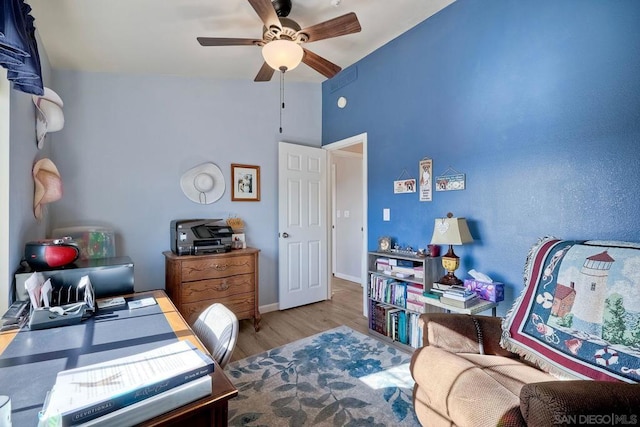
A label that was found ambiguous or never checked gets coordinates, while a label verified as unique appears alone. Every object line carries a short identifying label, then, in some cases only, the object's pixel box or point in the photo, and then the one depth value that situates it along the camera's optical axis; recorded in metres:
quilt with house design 1.29
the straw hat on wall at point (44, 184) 1.98
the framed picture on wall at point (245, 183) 3.39
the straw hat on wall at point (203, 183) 3.11
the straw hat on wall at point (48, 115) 1.93
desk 0.78
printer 2.81
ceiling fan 1.89
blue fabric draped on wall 1.09
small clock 3.01
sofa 1.02
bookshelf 2.54
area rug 1.76
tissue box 2.14
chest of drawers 2.71
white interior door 3.59
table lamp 2.26
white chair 1.21
